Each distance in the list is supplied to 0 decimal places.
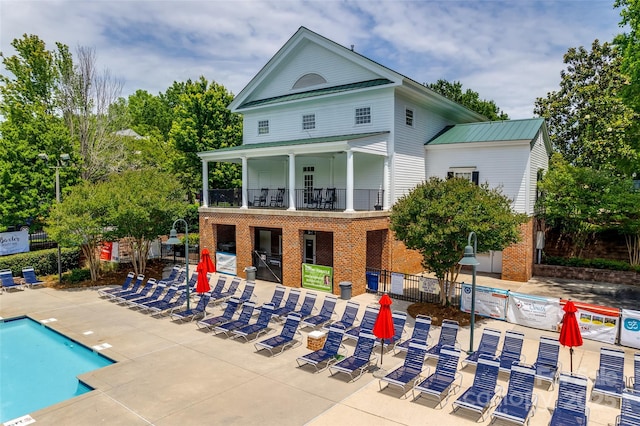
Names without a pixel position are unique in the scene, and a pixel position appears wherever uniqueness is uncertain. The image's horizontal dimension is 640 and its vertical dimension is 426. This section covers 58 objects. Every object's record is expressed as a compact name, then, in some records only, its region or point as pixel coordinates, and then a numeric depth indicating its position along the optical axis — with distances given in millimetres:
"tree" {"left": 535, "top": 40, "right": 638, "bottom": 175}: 32625
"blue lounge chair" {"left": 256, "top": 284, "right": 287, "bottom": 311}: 17922
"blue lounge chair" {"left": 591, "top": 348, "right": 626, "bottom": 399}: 10094
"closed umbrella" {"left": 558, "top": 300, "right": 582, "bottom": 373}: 10820
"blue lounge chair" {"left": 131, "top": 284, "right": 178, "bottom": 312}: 18641
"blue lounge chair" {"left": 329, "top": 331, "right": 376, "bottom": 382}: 11562
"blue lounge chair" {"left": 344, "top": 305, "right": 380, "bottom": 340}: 14175
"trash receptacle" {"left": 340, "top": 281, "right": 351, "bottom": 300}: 19969
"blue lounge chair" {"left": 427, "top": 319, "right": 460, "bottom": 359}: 13031
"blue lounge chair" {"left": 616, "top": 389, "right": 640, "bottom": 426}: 8391
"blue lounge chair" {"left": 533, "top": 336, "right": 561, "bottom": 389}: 11086
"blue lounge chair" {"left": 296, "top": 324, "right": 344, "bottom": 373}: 12229
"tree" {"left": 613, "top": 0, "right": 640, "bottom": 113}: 19188
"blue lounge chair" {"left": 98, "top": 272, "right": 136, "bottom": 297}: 21238
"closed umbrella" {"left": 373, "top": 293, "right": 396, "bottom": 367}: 11500
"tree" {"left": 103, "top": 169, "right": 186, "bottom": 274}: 22672
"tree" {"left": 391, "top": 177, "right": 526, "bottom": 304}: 15536
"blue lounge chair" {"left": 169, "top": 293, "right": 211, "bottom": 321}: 17116
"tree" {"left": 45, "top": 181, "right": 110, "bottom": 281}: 21547
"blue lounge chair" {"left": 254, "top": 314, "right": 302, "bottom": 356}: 13617
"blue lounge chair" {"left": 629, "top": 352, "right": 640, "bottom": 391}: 10188
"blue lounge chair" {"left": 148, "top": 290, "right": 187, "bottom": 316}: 18109
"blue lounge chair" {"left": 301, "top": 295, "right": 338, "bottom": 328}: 15879
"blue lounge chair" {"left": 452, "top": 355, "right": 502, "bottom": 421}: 9416
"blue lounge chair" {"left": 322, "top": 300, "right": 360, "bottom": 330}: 15180
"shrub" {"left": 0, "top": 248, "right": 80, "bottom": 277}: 24625
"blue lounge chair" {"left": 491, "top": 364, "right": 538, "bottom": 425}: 8930
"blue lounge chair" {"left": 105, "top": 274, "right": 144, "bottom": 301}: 20406
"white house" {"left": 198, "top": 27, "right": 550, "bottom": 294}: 22203
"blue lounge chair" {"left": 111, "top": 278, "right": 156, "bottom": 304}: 19823
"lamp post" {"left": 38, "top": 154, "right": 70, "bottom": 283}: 23128
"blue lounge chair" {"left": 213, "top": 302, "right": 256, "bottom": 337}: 15273
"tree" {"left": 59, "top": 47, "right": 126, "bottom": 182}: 33812
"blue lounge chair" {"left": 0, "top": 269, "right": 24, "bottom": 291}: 22589
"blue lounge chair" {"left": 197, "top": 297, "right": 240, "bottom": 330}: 16016
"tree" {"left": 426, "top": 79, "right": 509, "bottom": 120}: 49312
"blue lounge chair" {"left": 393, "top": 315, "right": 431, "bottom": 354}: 13320
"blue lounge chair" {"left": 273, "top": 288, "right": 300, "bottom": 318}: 17078
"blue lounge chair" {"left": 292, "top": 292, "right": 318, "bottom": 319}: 16781
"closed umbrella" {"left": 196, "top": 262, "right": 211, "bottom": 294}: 17141
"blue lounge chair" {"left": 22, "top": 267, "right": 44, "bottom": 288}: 23312
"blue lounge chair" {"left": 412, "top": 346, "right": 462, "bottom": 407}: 10148
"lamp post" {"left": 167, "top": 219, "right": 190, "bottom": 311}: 16747
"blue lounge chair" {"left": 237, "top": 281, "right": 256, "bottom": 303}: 18748
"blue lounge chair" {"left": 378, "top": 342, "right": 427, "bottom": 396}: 10641
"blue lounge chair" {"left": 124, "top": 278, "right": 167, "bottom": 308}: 19141
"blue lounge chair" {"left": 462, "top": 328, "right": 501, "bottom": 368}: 12062
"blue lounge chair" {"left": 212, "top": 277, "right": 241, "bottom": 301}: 19594
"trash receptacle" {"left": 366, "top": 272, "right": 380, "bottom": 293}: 21031
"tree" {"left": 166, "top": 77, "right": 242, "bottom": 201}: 36719
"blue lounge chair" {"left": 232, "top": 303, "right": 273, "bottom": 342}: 14875
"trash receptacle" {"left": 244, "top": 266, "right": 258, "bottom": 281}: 24047
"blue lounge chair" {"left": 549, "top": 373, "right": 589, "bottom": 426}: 8461
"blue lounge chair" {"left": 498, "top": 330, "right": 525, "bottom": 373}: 11539
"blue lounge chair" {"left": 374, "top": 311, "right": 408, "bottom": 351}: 13724
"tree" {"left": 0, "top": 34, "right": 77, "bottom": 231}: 27797
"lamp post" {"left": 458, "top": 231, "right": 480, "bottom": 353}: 12094
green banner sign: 21234
